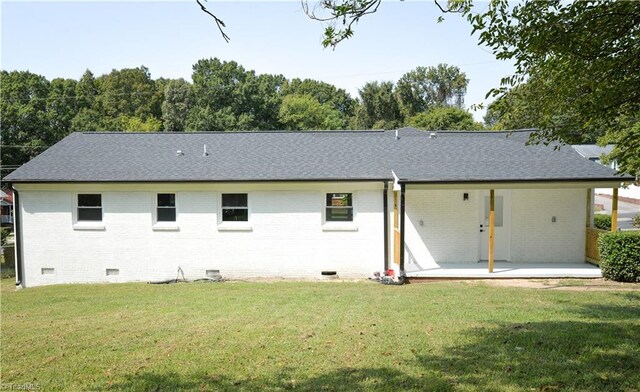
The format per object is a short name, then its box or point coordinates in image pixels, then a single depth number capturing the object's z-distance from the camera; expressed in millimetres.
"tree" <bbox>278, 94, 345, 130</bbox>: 56906
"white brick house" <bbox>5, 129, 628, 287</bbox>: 15680
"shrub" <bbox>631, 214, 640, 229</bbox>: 27216
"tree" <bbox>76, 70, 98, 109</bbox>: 57844
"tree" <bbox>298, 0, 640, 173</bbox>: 5777
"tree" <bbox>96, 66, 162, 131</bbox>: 66688
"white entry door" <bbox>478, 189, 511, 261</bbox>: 15945
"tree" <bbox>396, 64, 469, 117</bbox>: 61875
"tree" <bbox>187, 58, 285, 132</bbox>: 50469
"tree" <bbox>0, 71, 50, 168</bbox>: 47312
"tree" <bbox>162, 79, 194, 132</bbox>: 58000
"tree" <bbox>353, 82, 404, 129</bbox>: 60031
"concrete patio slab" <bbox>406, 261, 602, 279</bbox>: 14094
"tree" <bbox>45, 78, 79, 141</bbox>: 51281
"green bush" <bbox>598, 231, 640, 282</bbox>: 13328
